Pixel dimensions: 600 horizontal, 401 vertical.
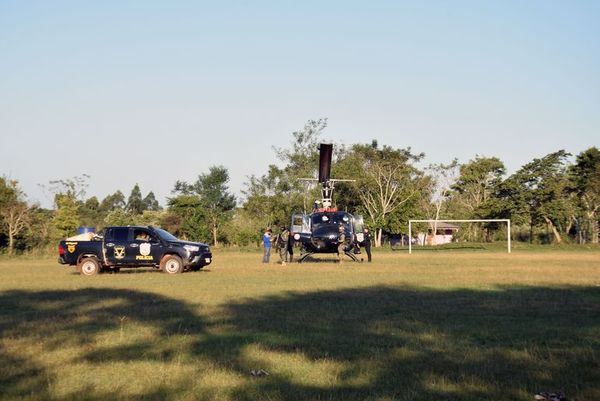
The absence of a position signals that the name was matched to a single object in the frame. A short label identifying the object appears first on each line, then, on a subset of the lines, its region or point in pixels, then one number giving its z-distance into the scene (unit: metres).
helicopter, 33.28
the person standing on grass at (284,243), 33.44
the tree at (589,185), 63.25
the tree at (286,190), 68.38
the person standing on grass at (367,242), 33.78
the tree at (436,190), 79.06
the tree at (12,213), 57.09
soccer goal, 81.22
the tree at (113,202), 114.40
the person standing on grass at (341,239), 32.91
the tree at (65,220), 58.53
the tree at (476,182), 76.38
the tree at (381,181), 69.31
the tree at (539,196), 65.81
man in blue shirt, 34.94
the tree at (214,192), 81.88
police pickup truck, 27.27
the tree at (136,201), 126.31
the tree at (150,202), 134.88
